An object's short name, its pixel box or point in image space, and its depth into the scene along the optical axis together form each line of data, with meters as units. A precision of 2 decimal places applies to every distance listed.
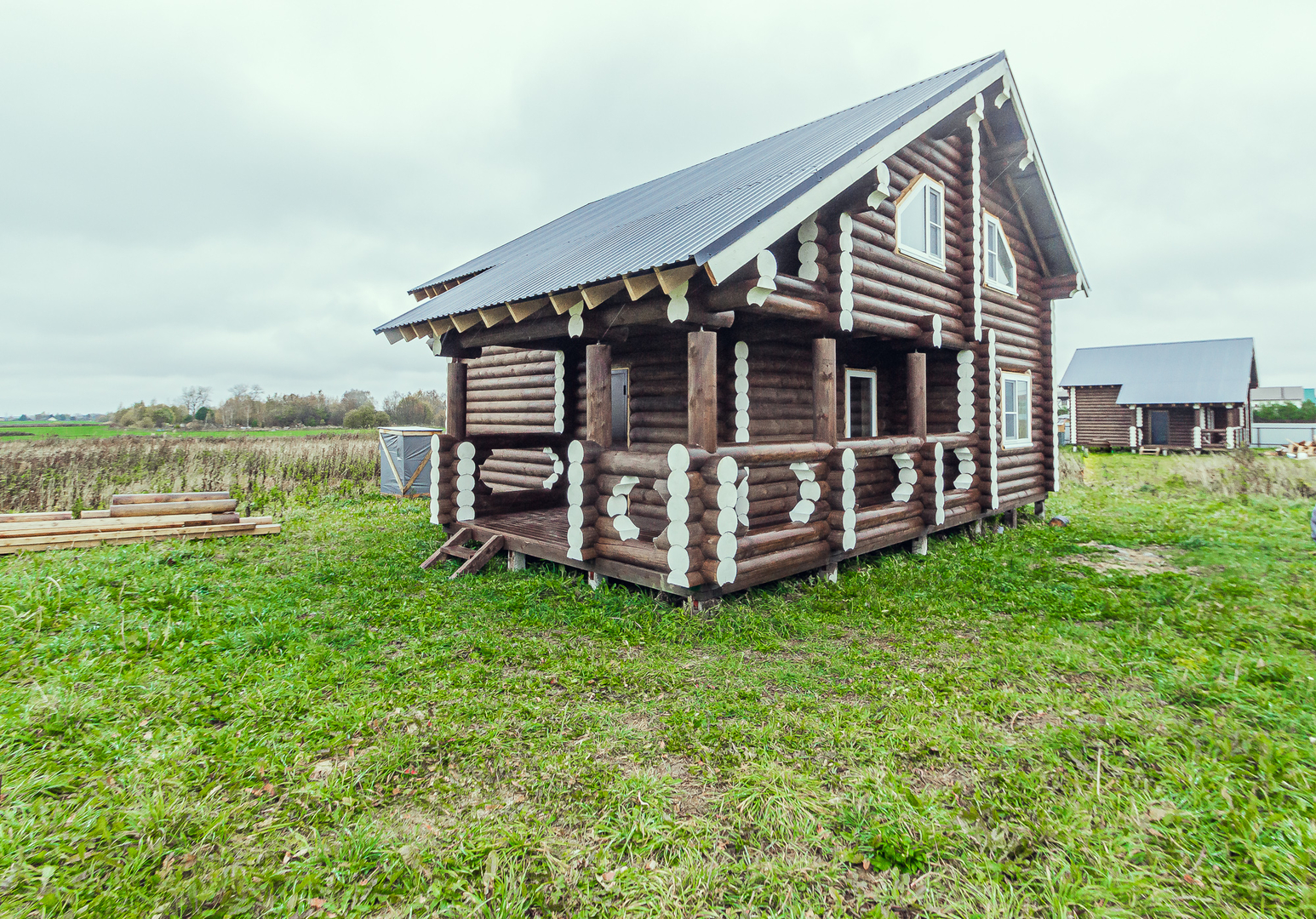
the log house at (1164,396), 33.66
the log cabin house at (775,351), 6.39
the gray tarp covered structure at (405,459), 16.45
